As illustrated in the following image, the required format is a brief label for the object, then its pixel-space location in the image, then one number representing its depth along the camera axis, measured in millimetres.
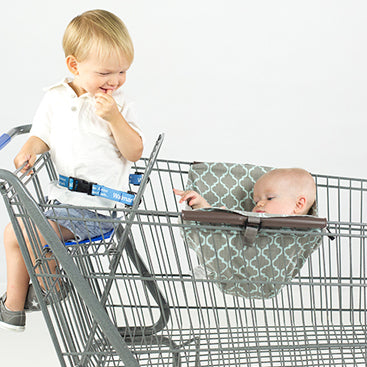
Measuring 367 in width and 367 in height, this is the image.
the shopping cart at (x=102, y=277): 2369
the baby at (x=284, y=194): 2697
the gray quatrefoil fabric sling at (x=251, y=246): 2386
